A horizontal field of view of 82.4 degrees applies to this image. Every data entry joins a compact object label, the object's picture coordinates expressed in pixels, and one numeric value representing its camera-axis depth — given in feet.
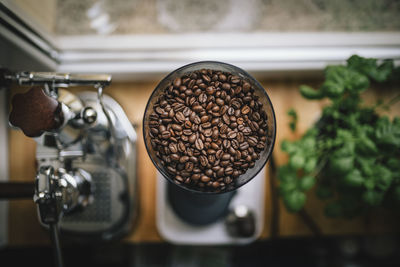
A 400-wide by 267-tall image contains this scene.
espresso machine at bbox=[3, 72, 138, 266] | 1.28
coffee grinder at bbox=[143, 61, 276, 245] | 2.17
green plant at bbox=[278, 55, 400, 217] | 1.72
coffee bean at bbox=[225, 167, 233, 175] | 1.43
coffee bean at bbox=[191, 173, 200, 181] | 1.41
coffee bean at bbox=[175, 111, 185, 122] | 1.40
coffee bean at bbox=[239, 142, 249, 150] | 1.42
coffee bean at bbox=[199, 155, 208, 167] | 1.43
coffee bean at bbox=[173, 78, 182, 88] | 1.43
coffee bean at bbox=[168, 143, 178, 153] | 1.41
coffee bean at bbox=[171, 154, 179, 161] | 1.42
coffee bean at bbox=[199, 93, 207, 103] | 1.43
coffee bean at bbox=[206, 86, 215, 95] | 1.42
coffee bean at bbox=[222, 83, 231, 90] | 1.43
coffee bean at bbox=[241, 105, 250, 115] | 1.43
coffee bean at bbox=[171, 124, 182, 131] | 1.40
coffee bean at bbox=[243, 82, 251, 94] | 1.44
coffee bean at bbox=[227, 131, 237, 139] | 1.43
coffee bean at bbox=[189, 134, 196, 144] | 1.41
